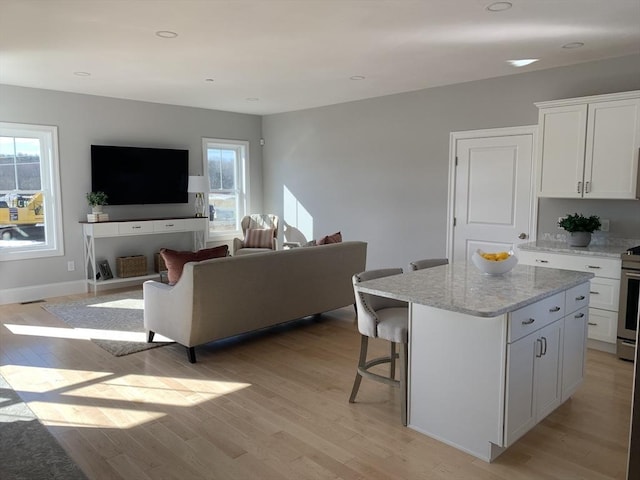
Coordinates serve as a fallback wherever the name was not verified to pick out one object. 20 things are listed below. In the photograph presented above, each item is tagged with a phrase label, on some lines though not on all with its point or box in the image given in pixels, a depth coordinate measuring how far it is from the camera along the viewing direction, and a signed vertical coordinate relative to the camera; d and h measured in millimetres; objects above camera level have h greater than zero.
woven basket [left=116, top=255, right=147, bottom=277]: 6719 -1023
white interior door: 5250 +18
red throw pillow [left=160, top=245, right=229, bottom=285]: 4012 -549
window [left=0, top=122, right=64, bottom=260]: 5910 -15
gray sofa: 3896 -883
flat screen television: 6562 +242
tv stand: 6347 -533
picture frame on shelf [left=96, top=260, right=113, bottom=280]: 6613 -1082
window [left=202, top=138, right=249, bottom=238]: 7926 +126
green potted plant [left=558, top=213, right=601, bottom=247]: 4418 -314
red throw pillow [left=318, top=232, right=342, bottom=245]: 5125 -497
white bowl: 3016 -442
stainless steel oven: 3904 -882
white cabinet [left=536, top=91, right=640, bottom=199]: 4148 +405
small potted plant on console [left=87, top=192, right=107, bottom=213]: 6367 -115
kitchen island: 2434 -842
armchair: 7105 -718
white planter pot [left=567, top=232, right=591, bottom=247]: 4414 -412
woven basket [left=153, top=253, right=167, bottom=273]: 7023 -1037
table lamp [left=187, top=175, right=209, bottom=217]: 7117 +108
